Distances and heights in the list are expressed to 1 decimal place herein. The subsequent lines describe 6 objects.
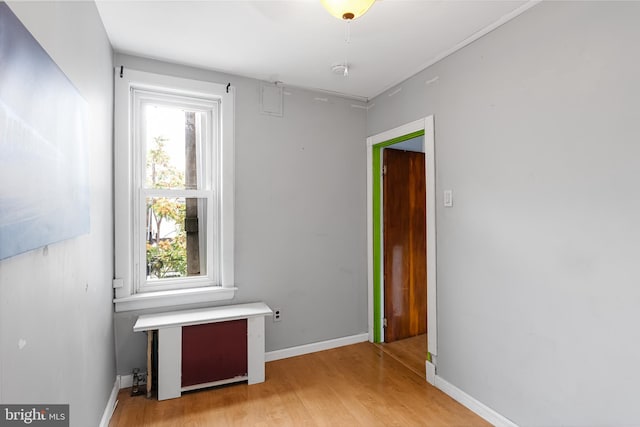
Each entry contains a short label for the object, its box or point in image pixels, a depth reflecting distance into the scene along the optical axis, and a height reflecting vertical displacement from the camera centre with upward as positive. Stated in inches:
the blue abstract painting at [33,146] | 33.3 +9.2
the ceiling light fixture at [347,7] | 59.8 +39.4
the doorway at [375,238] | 133.5 -8.5
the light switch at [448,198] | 95.3 +5.6
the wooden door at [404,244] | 135.2 -11.6
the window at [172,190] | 97.3 +9.1
